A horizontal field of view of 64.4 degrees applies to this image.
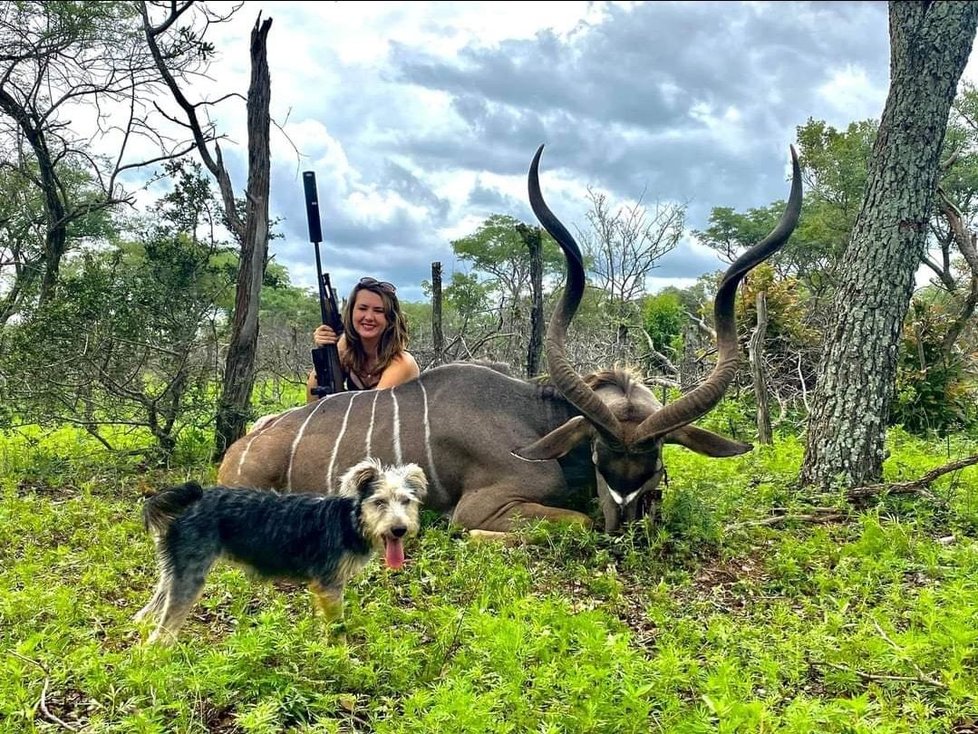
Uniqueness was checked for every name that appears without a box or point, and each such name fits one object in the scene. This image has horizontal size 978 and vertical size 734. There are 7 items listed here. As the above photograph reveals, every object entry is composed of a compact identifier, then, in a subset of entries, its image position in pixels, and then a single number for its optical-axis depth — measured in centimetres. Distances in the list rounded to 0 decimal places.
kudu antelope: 444
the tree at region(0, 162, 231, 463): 648
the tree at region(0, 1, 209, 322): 995
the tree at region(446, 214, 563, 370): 2570
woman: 584
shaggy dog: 303
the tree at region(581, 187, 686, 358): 1688
